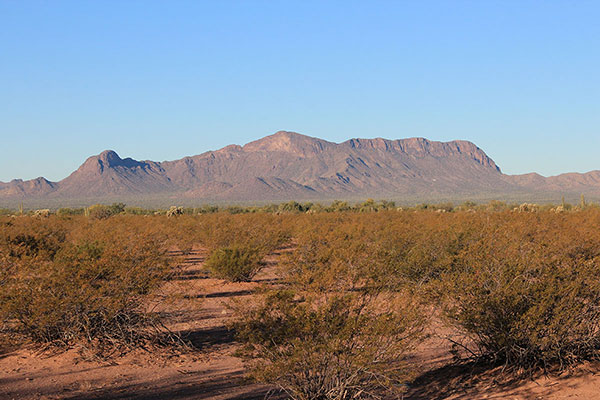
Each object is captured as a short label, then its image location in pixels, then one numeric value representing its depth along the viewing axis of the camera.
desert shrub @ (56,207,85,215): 69.26
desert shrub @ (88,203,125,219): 55.30
